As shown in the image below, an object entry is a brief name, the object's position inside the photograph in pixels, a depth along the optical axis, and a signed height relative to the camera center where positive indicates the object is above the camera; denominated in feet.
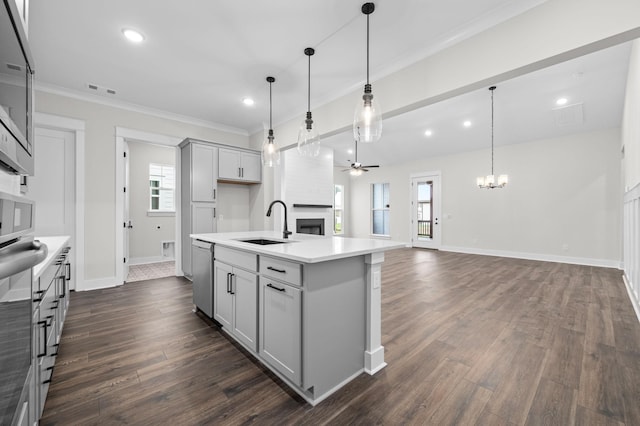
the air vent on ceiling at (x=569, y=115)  16.90 +6.39
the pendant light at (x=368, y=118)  7.13 +2.55
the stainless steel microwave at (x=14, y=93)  2.79 +1.43
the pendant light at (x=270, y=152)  10.62 +2.40
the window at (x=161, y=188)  20.40 +1.88
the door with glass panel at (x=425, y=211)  26.78 +0.24
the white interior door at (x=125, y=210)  14.49 +0.11
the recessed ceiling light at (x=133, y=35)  8.65 +5.78
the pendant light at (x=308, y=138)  9.34 +2.61
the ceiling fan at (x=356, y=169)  22.76 +3.75
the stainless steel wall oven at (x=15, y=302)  2.35 -0.92
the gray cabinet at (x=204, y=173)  15.12 +2.27
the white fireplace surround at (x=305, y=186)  18.74 +2.03
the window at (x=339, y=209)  34.06 +0.44
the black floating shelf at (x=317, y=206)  20.43 +0.57
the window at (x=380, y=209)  31.64 +0.50
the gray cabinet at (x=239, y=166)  16.22 +2.91
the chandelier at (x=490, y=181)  18.78 +2.30
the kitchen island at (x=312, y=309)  5.44 -2.18
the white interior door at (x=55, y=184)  12.34 +1.26
